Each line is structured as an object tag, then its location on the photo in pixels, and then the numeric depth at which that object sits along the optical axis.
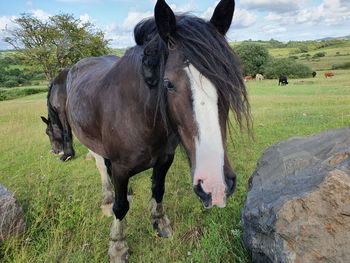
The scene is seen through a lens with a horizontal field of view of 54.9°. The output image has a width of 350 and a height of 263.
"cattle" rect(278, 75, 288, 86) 33.25
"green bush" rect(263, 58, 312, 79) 47.03
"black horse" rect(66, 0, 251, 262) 2.12
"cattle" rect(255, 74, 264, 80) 44.91
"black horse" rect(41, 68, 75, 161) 6.42
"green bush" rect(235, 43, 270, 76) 50.84
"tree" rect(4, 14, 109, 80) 34.56
